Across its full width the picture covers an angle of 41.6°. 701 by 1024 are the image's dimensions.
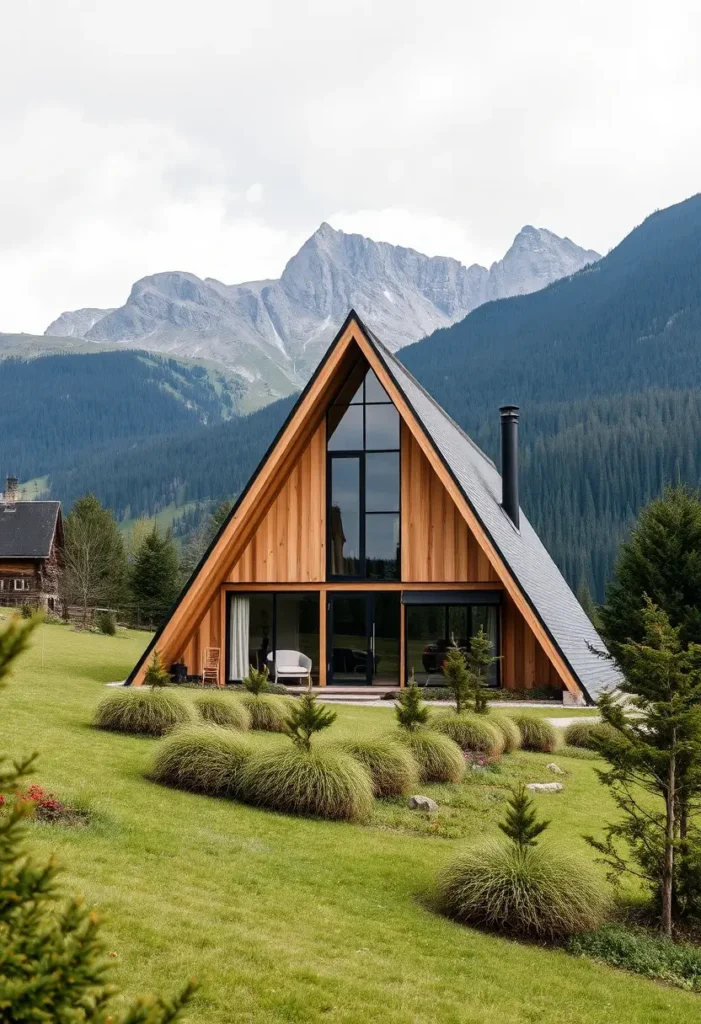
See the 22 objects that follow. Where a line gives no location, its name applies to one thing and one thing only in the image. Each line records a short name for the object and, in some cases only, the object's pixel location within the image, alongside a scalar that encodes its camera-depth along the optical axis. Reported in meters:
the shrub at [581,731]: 14.33
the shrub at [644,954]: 6.34
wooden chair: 20.77
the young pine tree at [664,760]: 7.12
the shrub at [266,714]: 13.51
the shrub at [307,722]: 9.59
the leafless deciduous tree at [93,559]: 44.47
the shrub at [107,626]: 36.09
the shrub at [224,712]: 12.48
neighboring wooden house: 45.78
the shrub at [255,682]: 14.07
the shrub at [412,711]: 11.55
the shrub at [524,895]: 6.81
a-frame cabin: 20.59
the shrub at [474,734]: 12.69
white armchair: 21.14
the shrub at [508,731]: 13.38
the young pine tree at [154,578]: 47.09
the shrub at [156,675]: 12.67
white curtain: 21.31
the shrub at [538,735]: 14.14
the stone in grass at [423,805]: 9.85
